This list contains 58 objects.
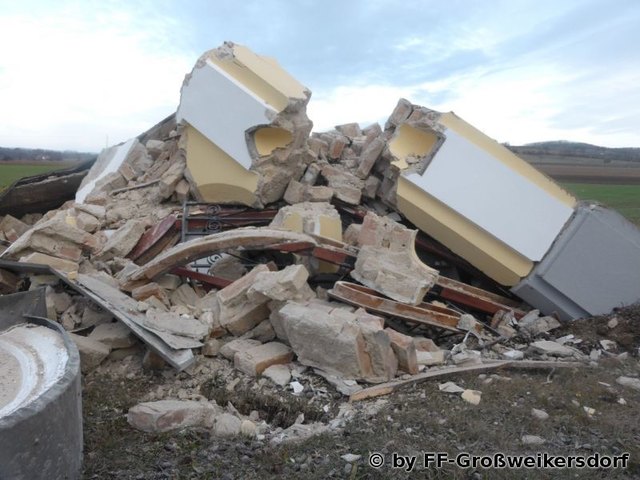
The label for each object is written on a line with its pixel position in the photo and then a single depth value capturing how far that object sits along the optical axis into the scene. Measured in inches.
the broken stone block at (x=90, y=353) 174.2
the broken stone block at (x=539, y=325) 230.2
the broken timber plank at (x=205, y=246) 213.0
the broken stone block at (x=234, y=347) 184.4
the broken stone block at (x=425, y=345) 199.0
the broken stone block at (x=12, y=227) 279.1
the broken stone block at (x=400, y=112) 267.3
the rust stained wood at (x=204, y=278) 222.8
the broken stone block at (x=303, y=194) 264.2
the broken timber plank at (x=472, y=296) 231.9
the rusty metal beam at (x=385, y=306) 205.6
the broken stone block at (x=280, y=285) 188.1
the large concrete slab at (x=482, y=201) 239.9
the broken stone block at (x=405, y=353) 176.2
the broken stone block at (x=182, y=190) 269.6
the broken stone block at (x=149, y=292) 205.6
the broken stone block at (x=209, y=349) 186.1
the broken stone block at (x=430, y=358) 187.0
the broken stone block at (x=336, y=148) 308.8
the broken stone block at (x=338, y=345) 170.9
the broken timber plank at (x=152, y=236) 242.5
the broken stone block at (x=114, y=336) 183.2
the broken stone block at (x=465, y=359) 188.2
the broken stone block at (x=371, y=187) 277.4
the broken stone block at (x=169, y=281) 217.8
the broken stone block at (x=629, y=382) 174.7
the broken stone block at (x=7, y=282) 210.1
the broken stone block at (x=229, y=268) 235.8
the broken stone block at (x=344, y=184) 273.1
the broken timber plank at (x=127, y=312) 169.9
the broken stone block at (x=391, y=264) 212.2
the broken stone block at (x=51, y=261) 208.5
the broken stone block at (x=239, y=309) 195.0
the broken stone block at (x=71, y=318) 195.0
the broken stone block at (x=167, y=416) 139.3
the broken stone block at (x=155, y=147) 319.3
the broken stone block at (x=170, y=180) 270.8
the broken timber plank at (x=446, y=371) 163.5
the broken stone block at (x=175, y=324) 183.3
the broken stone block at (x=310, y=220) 239.6
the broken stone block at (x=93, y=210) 264.4
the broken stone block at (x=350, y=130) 352.8
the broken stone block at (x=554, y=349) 201.5
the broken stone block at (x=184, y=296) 215.9
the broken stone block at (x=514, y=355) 196.9
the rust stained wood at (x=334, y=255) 221.0
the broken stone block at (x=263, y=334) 196.1
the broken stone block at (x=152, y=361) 177.5
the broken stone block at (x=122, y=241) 236.4
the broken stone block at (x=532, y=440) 135.2
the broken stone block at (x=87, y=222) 252.8
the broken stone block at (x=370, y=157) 280.2
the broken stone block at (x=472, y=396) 159.0
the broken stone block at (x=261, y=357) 176.1
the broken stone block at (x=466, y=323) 215.0
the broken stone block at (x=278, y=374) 171.0
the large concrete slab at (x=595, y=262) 237.0
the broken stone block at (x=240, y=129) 252.8
